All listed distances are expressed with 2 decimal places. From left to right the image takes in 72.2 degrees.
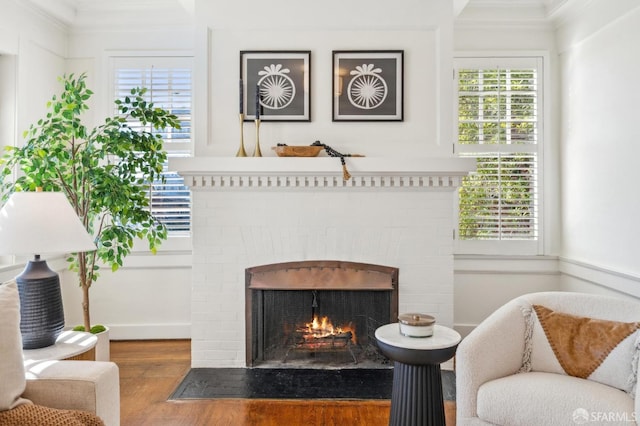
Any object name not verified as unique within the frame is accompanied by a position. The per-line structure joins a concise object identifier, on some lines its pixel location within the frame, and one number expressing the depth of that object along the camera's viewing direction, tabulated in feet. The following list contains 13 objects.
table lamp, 6.61
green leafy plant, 9.02
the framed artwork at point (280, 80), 10.62
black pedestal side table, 6.50
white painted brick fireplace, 10.42
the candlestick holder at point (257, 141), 10.31
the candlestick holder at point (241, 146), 10.37
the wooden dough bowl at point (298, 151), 10.19
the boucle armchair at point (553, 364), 5.95
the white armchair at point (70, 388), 5.51
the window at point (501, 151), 12.30
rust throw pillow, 6.36
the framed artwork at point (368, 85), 10.61
